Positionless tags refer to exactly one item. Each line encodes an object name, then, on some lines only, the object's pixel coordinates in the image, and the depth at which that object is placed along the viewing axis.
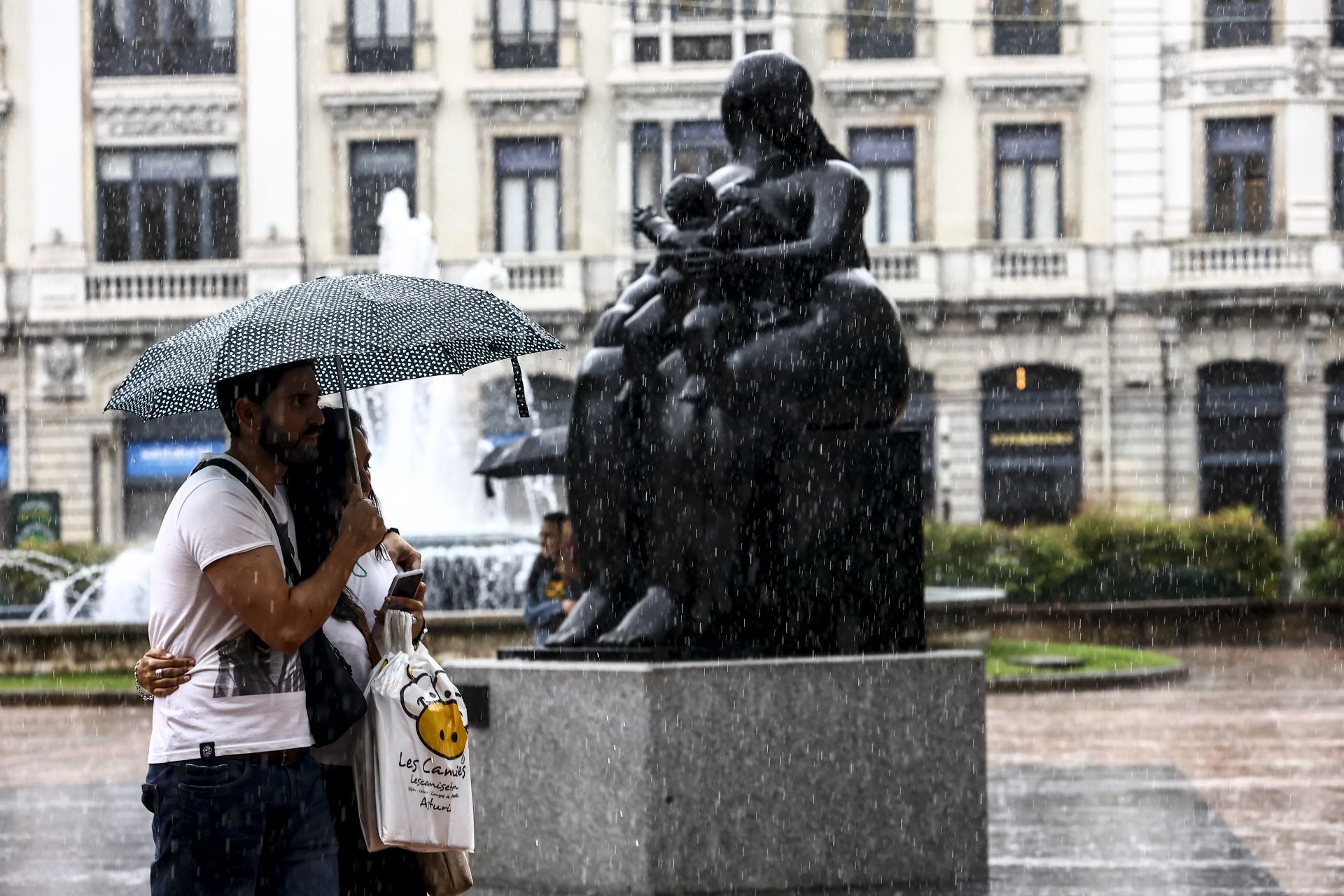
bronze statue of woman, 11.16
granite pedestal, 10.29
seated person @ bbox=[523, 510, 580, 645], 16.65
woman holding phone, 6.48
